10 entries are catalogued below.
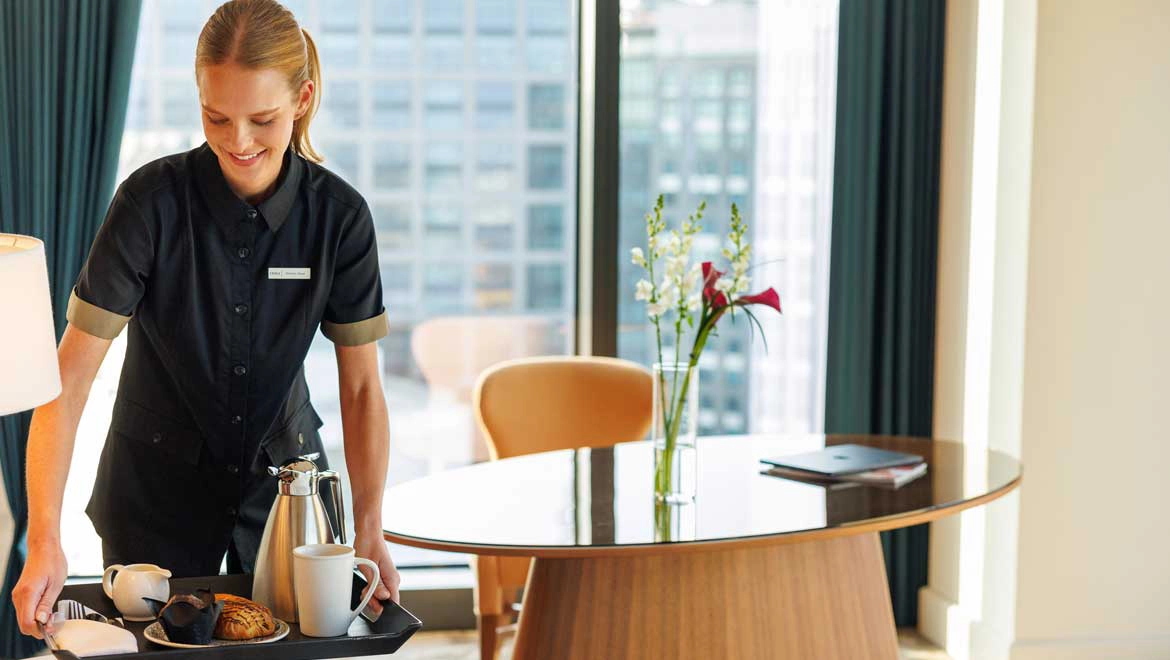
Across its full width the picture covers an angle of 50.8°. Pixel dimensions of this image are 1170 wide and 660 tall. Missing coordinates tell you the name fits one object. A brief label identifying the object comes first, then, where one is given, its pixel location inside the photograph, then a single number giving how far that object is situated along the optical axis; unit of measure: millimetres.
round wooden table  2248
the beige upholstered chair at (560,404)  3275
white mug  1459
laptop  2713
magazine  2656
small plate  1379
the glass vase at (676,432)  2490
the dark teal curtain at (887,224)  3943
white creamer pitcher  1500
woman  1743
